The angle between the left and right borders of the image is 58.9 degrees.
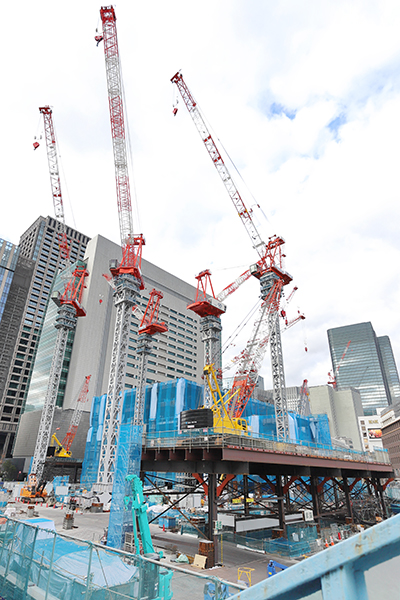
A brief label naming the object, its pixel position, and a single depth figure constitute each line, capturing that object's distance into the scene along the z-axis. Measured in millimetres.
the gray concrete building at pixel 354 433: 196812
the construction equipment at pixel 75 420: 101344
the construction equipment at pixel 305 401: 178100
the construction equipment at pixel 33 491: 61728
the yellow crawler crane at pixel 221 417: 34906
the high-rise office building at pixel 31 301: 142125
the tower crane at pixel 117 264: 62156
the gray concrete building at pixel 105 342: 118312
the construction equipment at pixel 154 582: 8055
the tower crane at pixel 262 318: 57500
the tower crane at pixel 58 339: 72125
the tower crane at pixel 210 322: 70125
